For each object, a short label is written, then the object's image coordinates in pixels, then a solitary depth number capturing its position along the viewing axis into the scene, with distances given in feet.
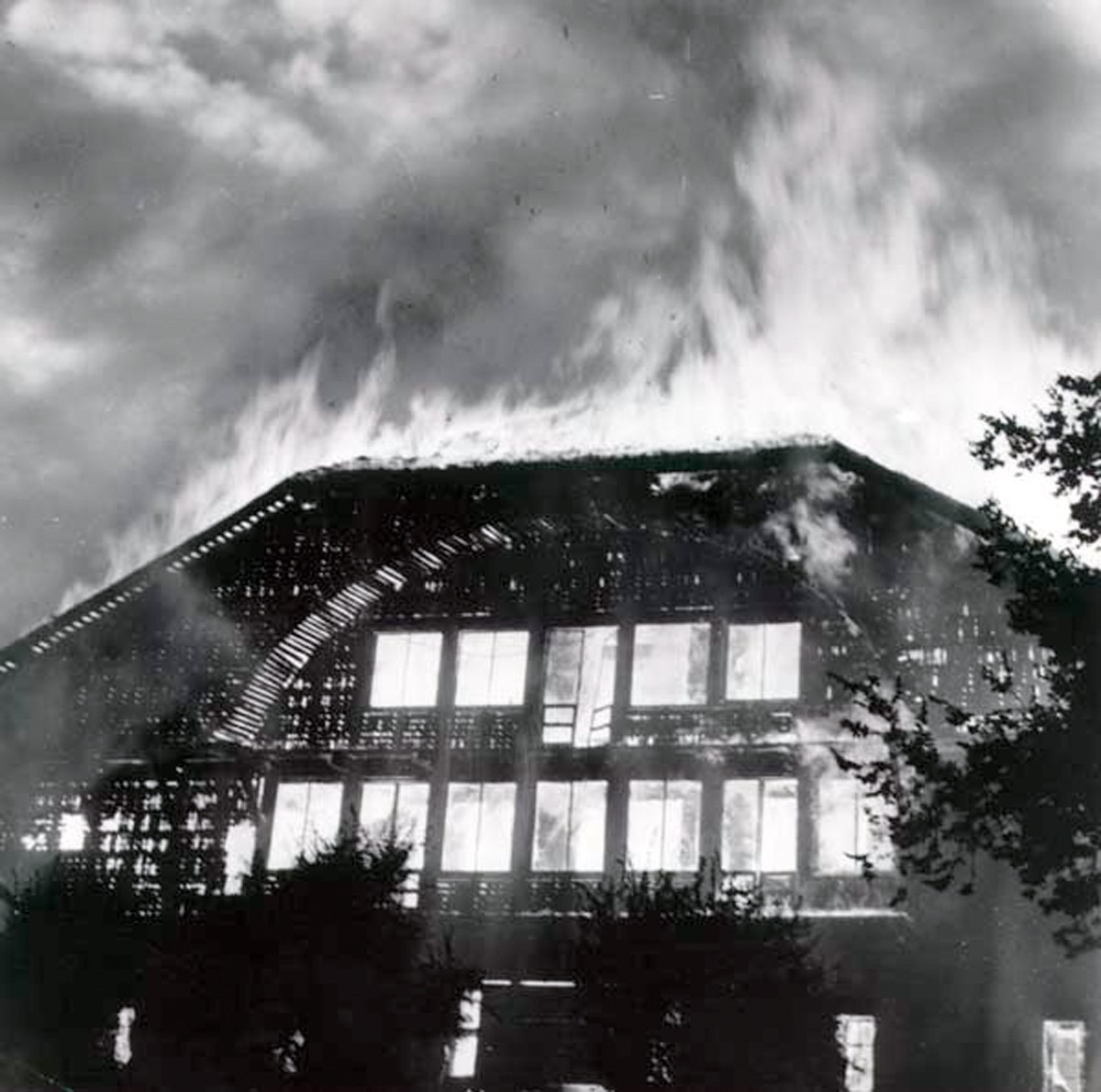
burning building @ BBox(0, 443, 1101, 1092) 90.53
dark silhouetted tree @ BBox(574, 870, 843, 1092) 77.97
